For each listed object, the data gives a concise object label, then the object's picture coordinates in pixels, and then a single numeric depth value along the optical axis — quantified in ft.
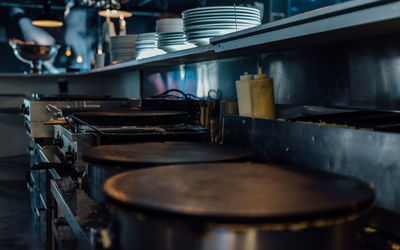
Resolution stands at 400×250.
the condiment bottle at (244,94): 4.92
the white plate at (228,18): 5.07
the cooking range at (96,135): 4.34
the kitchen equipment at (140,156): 3.39
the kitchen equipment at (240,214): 2.00
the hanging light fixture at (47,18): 18.88
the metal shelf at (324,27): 2.67
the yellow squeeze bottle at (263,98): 4.65
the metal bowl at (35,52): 18.24
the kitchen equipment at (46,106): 10.50
